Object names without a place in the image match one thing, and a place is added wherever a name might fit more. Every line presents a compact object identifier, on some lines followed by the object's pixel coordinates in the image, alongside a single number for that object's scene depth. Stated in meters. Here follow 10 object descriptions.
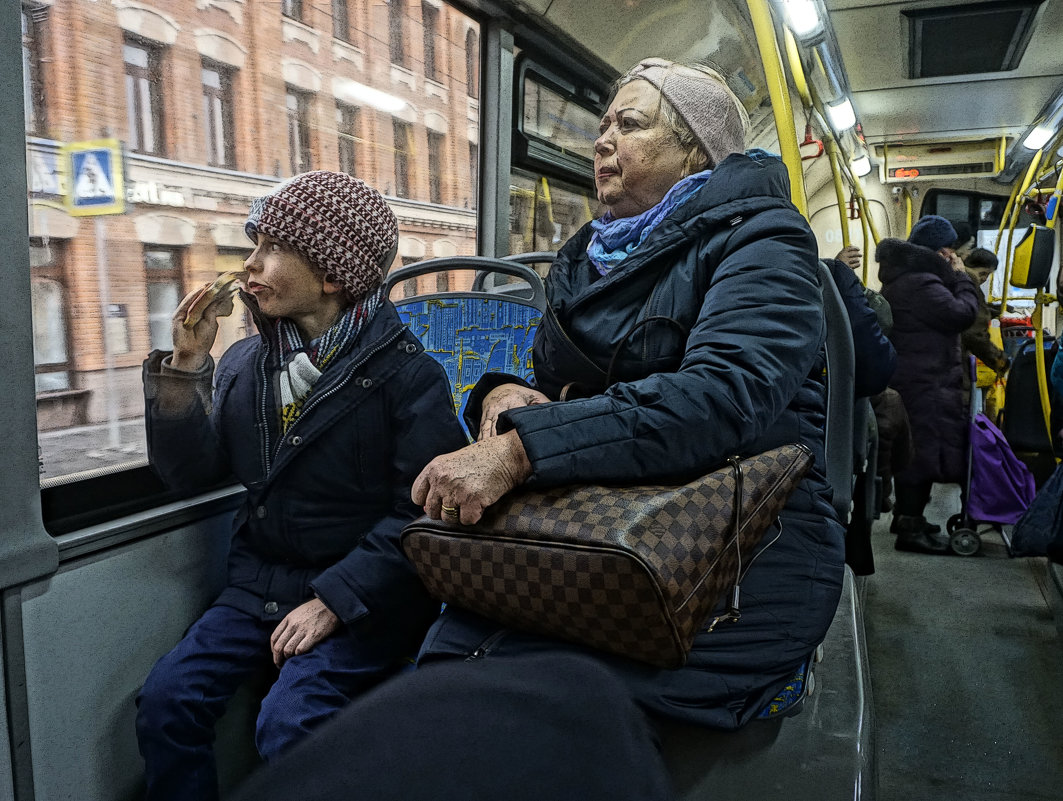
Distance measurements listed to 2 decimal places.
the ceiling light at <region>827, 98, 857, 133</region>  6.42
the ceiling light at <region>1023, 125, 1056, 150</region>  7.62
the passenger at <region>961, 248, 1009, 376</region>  4.73
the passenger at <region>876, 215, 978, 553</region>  4.23
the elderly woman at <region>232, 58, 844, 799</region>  1.12
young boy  1.54
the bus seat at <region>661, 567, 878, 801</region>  1.21
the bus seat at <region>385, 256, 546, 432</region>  2.05
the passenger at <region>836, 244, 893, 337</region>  3.41
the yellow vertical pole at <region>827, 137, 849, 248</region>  3.57
